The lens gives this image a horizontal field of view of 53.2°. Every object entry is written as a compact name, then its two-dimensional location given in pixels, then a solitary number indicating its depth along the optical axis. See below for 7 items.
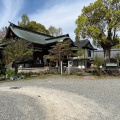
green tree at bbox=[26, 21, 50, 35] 26.61
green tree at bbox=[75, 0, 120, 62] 12.31
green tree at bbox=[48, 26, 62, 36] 31.59
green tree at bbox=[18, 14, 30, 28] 26.60
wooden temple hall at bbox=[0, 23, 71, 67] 15.14
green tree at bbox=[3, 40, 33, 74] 11.07
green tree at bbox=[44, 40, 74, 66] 12.65
